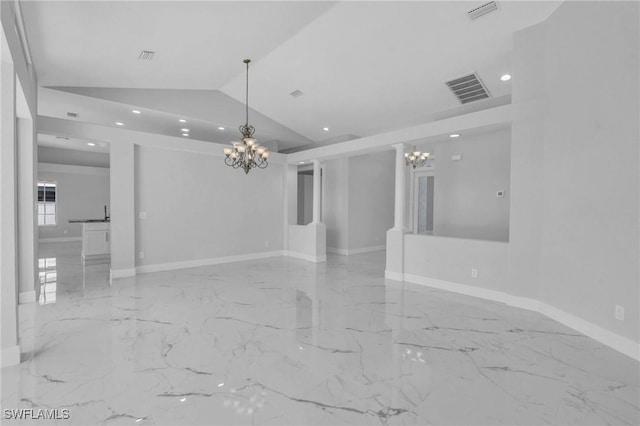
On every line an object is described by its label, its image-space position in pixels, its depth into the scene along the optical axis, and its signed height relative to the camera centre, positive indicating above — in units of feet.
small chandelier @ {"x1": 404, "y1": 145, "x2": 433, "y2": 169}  21.29 +3.57
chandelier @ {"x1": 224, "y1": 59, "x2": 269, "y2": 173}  16.03 +3.00
